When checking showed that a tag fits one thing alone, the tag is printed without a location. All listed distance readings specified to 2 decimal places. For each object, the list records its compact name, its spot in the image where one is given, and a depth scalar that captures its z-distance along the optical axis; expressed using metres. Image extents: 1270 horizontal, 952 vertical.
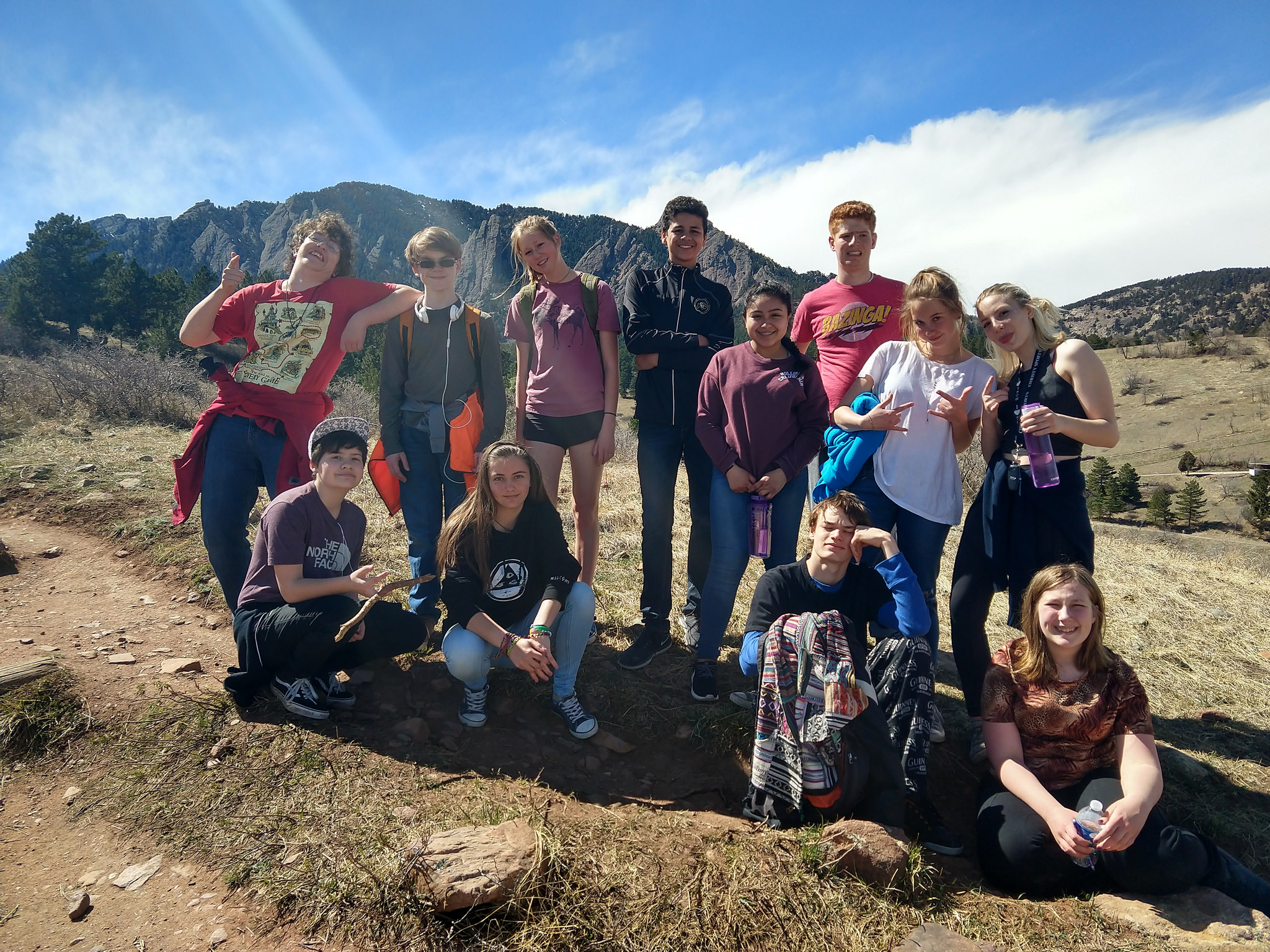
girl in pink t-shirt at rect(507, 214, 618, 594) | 3.71
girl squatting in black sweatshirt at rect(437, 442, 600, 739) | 3.09
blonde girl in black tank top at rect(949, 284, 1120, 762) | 2.91
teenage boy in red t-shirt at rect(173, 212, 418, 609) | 3.51
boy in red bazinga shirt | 3.71
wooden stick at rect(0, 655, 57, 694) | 3.22
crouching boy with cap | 3.09
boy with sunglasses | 3.71
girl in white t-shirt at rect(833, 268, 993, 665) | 3.17
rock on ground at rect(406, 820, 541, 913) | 2.03
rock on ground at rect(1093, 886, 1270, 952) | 2.13
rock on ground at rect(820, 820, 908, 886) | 2.29
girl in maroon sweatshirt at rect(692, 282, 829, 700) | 3.42
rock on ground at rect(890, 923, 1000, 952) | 2.07
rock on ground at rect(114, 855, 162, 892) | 2.29
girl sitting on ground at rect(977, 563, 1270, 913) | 2.34
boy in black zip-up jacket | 3.77
